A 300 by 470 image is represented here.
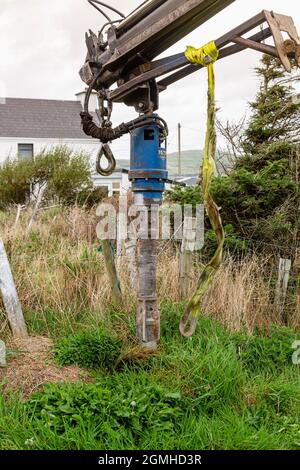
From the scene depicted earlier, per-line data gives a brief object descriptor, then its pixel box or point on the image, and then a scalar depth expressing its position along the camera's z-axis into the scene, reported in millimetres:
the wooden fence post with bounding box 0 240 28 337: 4680
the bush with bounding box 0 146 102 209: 15336
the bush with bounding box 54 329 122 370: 4195
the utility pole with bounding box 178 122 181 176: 39012
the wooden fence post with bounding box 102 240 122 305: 4949
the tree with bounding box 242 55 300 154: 8789
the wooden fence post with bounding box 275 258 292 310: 6362
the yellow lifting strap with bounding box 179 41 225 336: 3543
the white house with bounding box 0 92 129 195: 30828
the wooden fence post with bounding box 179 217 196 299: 5727
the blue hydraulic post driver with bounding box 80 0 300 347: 3721
